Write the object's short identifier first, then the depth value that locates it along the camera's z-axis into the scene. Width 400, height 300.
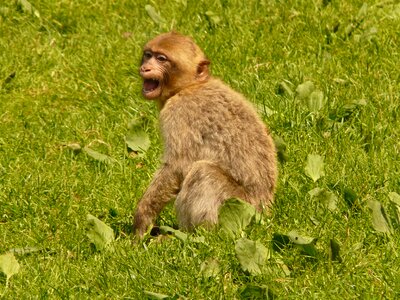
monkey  13.42
